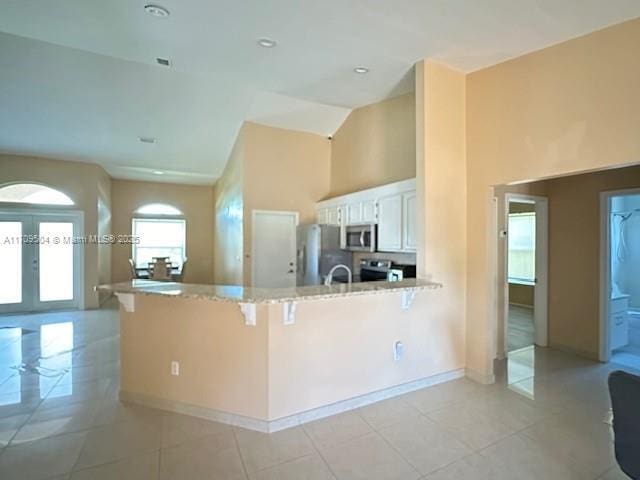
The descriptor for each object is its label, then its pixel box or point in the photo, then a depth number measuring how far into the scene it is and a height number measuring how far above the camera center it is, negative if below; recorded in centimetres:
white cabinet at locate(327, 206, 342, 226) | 541 +38
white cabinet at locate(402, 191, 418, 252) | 384 +20
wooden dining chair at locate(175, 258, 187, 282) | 866 -95
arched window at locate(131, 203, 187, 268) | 923 +14
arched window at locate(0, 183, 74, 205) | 651 +89
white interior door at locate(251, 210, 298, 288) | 580 -18
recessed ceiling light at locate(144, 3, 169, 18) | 256 +179
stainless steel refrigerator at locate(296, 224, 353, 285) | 522 -23
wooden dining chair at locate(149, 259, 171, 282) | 742 -72
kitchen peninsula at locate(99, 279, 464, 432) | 253 -91
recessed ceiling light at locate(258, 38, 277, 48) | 298 +178
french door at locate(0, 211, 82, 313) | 658 -45
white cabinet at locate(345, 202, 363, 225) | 488 +38
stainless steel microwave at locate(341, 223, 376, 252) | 458 +1
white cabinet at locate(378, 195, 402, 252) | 408 +19
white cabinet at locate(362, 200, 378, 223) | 452 +38
